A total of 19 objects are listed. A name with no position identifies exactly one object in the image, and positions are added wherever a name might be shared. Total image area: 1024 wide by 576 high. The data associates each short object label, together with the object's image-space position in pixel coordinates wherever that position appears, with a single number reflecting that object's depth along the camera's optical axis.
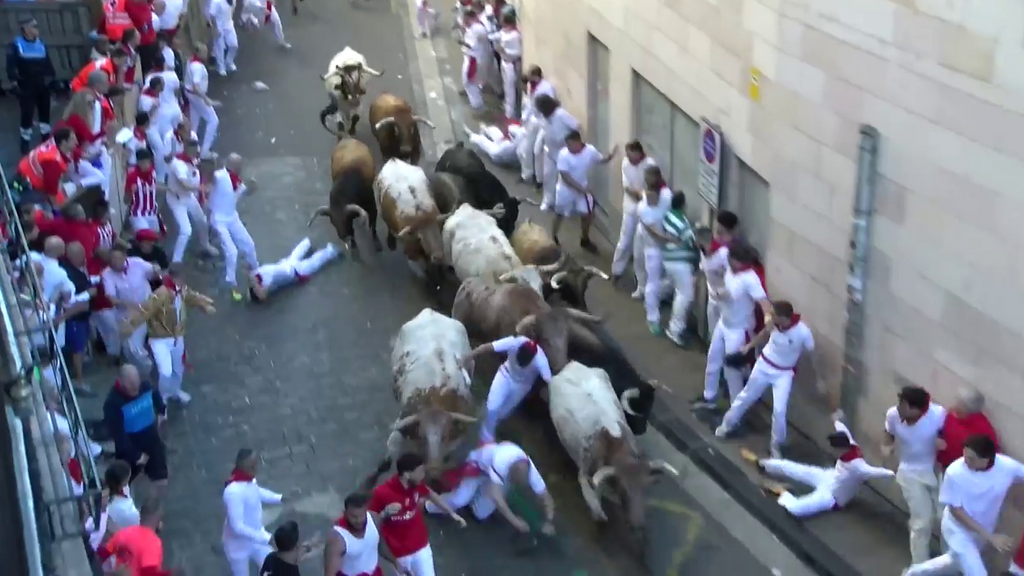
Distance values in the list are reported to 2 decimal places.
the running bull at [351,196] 15.08
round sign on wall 12.57
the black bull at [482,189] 15.04
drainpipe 9.88
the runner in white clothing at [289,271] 14.26
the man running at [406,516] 8.69
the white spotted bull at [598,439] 9.82
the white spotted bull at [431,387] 10.34
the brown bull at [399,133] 17.02
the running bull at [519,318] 11.52
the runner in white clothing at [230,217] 13.96
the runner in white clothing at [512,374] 10.91
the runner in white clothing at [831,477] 10.12
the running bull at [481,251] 12.55
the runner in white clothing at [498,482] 9.77
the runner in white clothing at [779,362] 10.66
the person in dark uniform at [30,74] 16.33
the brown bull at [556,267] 12.79
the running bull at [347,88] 18.52
